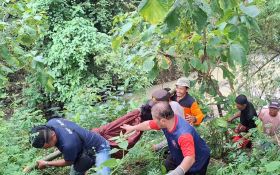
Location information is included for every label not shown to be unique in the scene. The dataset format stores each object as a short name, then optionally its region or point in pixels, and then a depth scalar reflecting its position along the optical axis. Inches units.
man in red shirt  135.0
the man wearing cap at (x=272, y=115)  221.9
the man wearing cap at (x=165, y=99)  180.4
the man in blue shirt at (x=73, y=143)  143.6
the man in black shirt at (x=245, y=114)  206.4
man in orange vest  194.7
